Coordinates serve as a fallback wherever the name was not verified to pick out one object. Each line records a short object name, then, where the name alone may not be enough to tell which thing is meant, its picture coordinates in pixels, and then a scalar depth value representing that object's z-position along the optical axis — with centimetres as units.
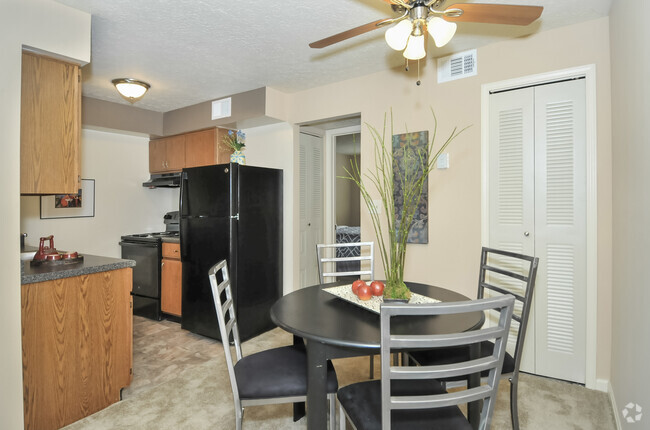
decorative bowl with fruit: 170
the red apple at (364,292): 175
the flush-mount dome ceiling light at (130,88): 328
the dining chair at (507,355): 172
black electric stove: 405
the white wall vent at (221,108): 388
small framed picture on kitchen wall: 383
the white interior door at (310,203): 418
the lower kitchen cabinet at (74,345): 192
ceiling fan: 154
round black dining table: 132
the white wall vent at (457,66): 280
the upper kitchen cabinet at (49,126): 205
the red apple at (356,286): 181
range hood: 434
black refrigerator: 329
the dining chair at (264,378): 155
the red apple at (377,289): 180
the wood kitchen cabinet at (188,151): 414
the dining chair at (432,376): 104
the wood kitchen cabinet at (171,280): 389
